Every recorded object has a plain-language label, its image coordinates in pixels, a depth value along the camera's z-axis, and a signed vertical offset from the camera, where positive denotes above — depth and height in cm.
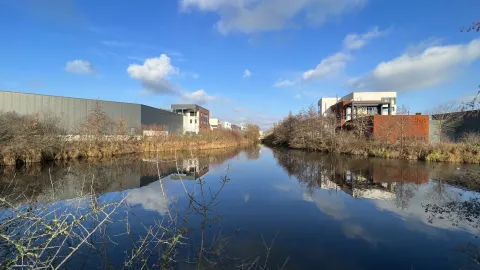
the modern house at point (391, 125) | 2897 +132
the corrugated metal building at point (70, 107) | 2917 +322
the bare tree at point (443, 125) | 3177 +150
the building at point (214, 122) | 10915 +521
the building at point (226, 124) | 13068 +537
